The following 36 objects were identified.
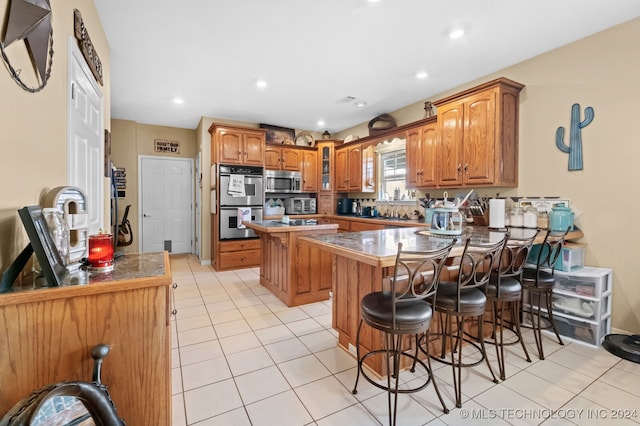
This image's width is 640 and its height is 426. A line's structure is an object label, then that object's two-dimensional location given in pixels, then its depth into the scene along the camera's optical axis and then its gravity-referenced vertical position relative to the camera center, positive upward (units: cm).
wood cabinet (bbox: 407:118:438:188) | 400 +80
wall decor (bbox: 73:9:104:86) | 185 +119
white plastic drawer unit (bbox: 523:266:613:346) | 247 -85
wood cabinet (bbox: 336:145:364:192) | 558 +85
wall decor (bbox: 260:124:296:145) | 583 +159
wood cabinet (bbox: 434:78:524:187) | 316 +89
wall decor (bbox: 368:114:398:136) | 500 +153
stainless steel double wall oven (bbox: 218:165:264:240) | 501 +22
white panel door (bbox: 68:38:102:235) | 177 +54
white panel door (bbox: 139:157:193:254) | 585 +14
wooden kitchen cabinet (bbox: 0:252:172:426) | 95 -45
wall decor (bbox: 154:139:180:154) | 591 +136
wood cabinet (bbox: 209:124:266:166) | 502 +119
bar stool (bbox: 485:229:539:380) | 205 -56
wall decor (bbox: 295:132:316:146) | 623 +156
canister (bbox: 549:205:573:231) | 283 -8
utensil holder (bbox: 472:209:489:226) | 359 -11
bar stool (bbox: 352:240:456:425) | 155 -56
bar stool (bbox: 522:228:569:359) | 238 -57
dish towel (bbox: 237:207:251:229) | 510 -8
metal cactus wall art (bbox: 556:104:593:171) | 279 +72
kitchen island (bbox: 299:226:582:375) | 180 -41
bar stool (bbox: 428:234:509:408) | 180 -57
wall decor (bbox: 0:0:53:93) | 109 +74
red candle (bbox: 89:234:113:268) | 127 -18
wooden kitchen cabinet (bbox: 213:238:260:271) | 498 -78
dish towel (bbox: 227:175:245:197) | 505 +44
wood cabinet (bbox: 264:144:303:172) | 573 +108
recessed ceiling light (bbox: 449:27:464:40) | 264 +166
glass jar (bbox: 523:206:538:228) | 310 -8
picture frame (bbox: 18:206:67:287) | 100 -12
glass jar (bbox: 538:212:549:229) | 303 -11
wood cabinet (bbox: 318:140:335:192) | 620 +103
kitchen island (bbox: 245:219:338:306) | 334 -65
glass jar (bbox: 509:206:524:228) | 323 -8
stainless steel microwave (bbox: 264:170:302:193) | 576 +60
